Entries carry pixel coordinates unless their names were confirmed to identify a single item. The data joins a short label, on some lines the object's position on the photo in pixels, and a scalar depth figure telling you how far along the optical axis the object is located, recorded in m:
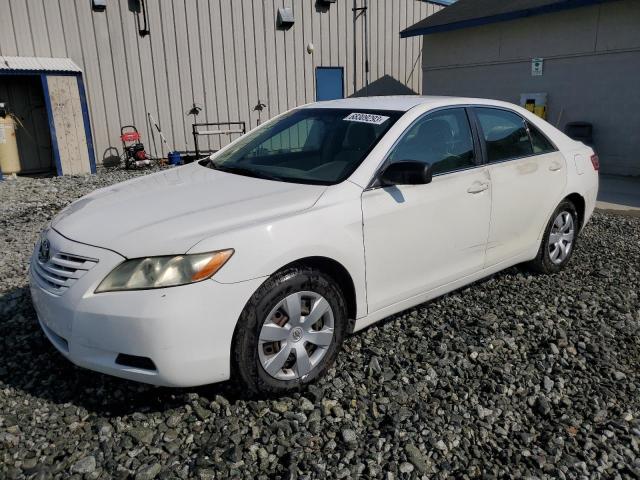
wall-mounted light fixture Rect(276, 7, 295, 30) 13.03
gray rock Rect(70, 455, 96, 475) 2.34
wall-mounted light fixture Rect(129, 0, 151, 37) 11.48
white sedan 2.45
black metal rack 12.08
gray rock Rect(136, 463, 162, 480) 2.31
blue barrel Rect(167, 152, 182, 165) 11.98
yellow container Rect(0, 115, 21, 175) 10.47
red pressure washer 11.48
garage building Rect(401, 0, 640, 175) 9.98
